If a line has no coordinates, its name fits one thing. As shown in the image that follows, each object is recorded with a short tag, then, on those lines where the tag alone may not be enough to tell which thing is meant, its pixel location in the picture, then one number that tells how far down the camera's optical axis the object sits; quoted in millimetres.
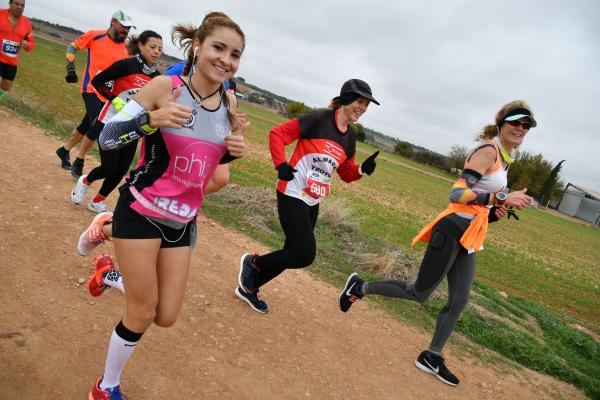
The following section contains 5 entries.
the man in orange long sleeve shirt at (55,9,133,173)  6205
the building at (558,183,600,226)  72750
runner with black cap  4254
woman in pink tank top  2500
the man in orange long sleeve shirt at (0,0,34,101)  8539
